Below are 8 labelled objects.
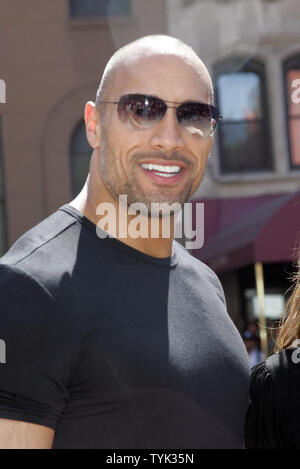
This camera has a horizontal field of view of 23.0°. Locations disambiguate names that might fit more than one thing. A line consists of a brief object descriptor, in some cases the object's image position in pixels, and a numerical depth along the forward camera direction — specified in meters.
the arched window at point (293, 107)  11.91
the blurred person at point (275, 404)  2.34
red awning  8.46
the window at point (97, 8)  11.49
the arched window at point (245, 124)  11.91
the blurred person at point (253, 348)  8.88
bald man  1.84
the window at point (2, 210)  11.24
